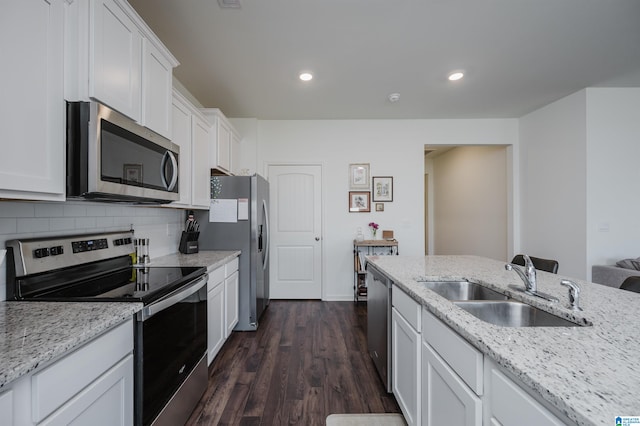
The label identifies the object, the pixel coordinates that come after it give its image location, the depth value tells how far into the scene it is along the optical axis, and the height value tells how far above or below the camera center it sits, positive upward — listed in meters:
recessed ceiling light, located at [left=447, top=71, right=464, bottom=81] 2.76 +1.46
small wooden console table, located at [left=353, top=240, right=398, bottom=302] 3.78 -0.58
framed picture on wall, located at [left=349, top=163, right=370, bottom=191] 4.08 +0.64
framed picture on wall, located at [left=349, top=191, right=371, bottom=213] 4.07 +0.21
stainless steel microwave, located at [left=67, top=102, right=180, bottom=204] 1.16 +0.29
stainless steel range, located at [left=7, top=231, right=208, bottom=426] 1.19 -0.40
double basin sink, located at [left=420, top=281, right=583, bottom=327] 1.14 -0.46
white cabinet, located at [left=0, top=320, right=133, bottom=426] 0.73 -0.56
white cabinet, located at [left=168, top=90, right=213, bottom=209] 2.20 +0.59
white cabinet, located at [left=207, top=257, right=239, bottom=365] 2.09 -0.80
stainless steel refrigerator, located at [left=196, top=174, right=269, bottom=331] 2.87 -0.15
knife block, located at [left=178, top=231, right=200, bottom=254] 2.63 -0.29
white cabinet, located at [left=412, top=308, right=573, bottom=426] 0.66 -0.55
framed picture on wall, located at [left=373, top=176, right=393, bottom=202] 4.08 +0.41
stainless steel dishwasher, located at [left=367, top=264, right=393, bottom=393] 1.80 -0.81
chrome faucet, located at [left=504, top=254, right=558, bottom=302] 1.28 -0.32
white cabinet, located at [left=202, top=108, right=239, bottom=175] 2.89 +0.83
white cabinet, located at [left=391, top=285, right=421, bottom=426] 1.34 -0.79
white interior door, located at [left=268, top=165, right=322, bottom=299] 4.02 -0.25
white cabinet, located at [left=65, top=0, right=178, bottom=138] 1.16 +0.80
